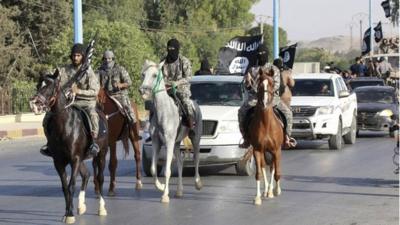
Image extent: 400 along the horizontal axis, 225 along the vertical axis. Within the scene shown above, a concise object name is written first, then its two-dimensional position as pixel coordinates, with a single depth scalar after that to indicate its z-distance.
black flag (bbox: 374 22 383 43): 51.83
